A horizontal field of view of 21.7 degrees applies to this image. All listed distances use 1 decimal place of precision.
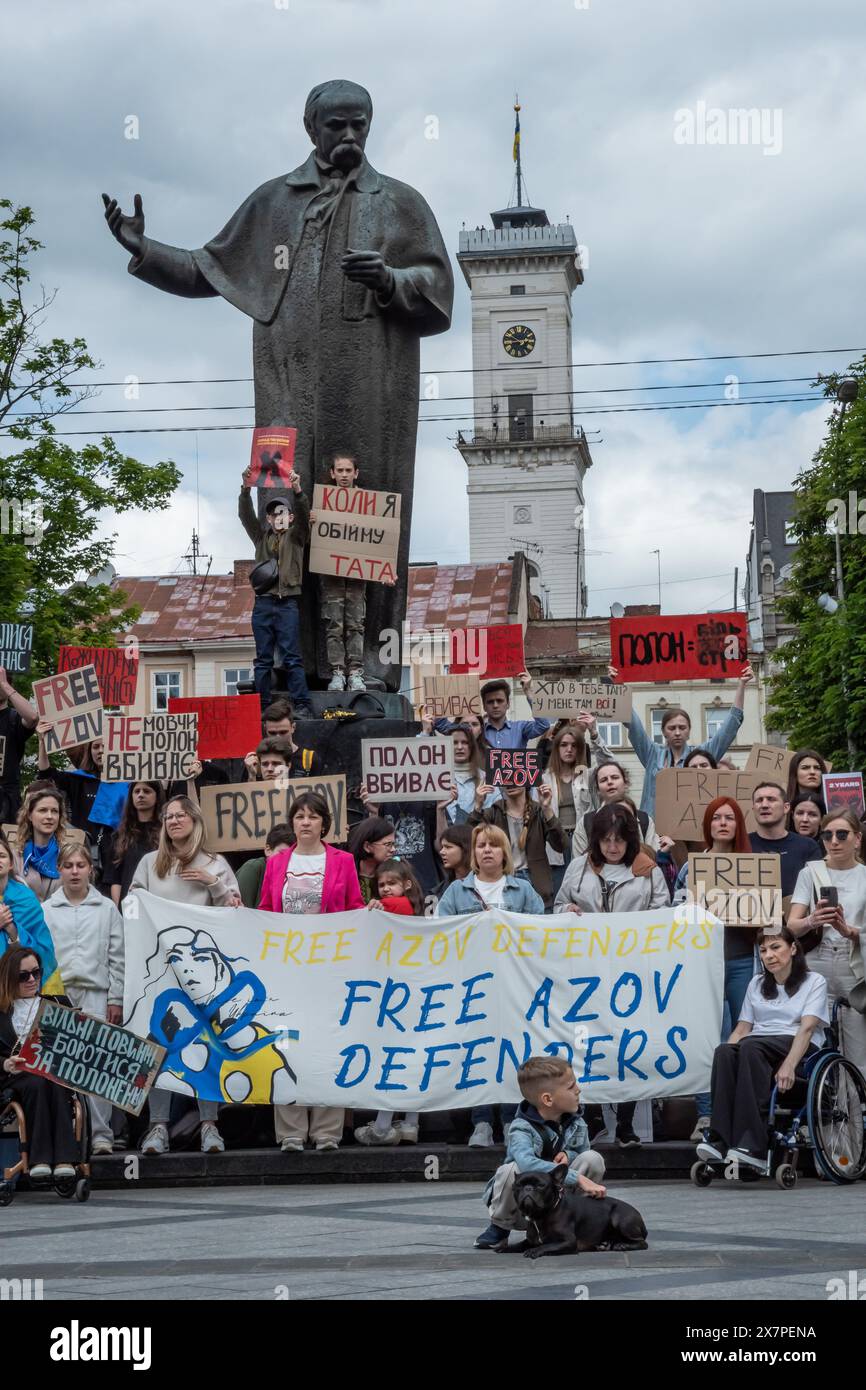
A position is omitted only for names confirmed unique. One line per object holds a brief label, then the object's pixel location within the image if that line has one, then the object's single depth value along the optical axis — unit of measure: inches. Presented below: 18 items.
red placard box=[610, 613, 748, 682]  647.8
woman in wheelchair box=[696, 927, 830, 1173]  419.5
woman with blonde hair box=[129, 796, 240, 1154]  469.4
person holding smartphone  450.6
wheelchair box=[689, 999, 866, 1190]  414.3
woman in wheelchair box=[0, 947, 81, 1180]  420.2
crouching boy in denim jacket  324.2
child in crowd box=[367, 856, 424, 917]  470.6
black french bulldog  314.2
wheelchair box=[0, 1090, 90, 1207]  417.1
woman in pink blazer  459.5
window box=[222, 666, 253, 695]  2842.0
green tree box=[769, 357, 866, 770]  1702.8
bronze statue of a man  637.9
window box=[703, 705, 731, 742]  3272.6
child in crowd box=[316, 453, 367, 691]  629.3
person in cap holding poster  614.5
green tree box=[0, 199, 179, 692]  1517.0
